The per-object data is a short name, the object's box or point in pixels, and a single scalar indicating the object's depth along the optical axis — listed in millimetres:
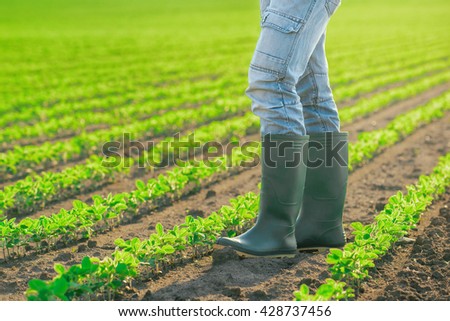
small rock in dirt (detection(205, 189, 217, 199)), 11970
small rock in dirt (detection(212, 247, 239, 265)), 8141
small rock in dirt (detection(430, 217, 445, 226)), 9945
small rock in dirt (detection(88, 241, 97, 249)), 9047
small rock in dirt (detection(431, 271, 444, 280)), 7820
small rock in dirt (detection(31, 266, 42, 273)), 8133
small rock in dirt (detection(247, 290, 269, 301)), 6984
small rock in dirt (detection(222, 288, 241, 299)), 7074
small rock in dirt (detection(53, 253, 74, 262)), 8492
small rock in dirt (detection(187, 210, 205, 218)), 10662
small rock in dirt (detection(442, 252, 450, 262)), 8461
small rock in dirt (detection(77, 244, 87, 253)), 8836
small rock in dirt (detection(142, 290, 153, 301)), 7060
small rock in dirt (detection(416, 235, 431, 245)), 8875
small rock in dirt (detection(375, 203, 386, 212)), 10953
